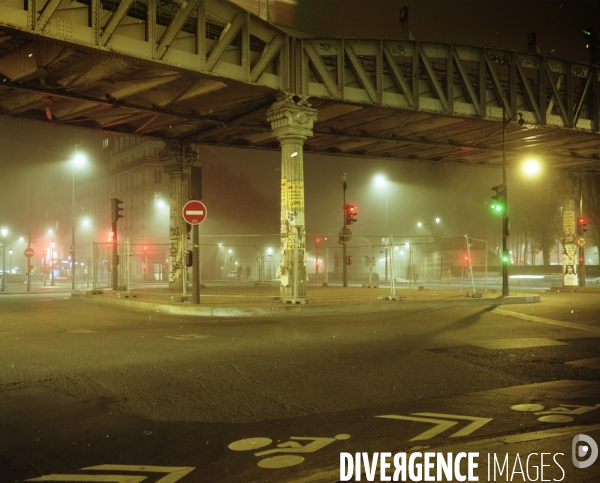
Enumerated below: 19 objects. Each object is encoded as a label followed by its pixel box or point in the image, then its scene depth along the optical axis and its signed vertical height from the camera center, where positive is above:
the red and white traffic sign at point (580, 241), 31.42 +0.74
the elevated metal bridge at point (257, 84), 16.27 +5.78
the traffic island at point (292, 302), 17.94 -1.48
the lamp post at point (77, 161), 41.88 +7.24
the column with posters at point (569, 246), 33.16 +0.52
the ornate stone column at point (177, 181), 27.86 +3.74
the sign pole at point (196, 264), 18.81 -0.10
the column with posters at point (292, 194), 19.78 +2.15
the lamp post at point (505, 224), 23.72 +1.30
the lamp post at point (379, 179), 41.25 +5.42
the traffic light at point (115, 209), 25.49 +2.25
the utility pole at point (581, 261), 32.91 -0.36
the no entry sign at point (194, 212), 18.47 +1.50
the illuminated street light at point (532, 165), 31.23 +4.74
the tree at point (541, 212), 63.12 +4.68
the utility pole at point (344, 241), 30.62 +0.91
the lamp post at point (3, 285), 40.31 -1.43
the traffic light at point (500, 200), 25.00 +2.35
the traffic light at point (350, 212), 32.88 +2.53
